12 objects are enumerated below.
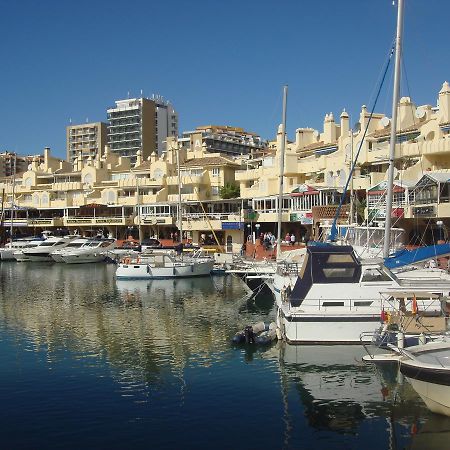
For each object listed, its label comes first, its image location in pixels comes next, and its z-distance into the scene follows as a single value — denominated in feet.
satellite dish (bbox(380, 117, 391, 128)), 222.07
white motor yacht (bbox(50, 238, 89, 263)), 243.44
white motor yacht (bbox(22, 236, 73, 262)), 252.83
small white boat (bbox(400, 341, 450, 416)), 56.39
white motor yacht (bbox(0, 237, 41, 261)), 262.67
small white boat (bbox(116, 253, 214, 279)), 179.52
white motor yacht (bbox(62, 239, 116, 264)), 240.73
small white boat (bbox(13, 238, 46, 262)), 255.50
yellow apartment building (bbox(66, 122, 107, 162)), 593.01
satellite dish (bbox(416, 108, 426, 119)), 216.95
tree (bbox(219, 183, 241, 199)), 279.28
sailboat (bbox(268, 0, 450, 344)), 86.17
